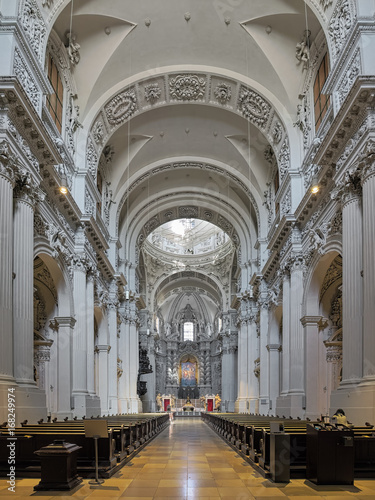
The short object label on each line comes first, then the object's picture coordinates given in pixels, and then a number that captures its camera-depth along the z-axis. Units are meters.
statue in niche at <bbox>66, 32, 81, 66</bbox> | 19.07
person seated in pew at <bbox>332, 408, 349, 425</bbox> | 9.48
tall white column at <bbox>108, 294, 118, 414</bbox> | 29.41
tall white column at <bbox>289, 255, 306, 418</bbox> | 20.19
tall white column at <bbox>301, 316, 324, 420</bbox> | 19.48
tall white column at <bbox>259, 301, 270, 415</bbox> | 28.81
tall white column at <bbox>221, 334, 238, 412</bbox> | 44.62
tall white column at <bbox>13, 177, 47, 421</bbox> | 13.11
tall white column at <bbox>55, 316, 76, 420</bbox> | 19.20
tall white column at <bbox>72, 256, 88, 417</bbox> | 19.94
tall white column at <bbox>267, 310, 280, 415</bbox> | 27.38
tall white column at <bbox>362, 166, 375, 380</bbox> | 12.28
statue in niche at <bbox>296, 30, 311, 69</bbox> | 19.47
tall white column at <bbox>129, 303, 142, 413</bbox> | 34.46
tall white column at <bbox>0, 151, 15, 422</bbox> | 12.05
